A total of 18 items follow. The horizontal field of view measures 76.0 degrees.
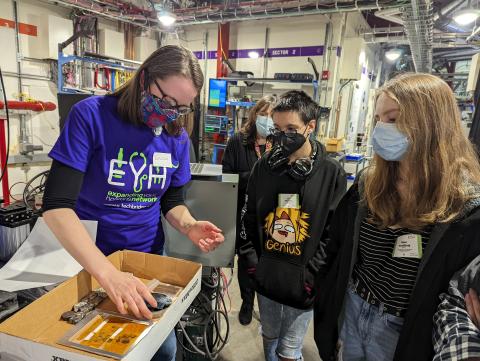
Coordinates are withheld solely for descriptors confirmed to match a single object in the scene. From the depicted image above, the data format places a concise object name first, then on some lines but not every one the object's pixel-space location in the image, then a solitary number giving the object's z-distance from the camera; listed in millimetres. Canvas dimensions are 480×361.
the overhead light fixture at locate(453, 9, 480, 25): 3867
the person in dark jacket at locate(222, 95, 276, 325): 2320
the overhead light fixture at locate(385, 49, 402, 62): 6867
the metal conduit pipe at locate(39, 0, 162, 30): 4322
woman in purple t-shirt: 852
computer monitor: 5679
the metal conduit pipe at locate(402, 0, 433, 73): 3686
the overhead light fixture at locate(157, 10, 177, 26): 4719
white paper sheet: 897
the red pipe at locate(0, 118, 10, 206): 2738
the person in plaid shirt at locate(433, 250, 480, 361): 663
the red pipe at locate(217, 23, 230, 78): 5915
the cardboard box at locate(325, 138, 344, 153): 4633
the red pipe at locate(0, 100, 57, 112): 4238
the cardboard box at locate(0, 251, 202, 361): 584
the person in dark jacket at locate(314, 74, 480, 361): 847
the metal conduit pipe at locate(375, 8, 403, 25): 4529
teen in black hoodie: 1302
